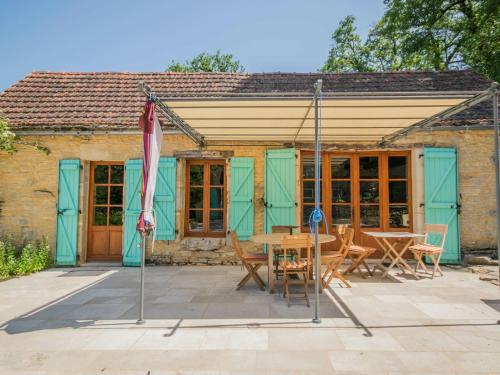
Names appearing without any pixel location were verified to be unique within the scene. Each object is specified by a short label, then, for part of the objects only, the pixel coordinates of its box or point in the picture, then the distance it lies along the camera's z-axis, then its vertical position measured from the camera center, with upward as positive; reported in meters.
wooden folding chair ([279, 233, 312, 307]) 3.85 -0.89
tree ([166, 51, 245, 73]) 22.81 +10.01
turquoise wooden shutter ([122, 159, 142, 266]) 6.30 -0.28
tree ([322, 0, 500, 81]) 10.62 +6.57
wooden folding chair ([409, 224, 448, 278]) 5.06 -0.81
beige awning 3.63 +1.21
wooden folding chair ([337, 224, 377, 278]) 4.99 -0.88
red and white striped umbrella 3.33 +0.36
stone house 6.27 +0.31
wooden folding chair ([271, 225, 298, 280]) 4.96 -0.80
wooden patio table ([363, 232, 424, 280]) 4.96 -0.79
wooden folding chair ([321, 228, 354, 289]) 4.34 -0.86
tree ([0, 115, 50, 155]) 5.91 +1.11
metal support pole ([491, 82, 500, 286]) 3.43 +0.56
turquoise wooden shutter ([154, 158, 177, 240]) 6.38 -0.03
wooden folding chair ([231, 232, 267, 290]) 4.41 -0.92
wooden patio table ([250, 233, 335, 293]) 4.18 -0.59
